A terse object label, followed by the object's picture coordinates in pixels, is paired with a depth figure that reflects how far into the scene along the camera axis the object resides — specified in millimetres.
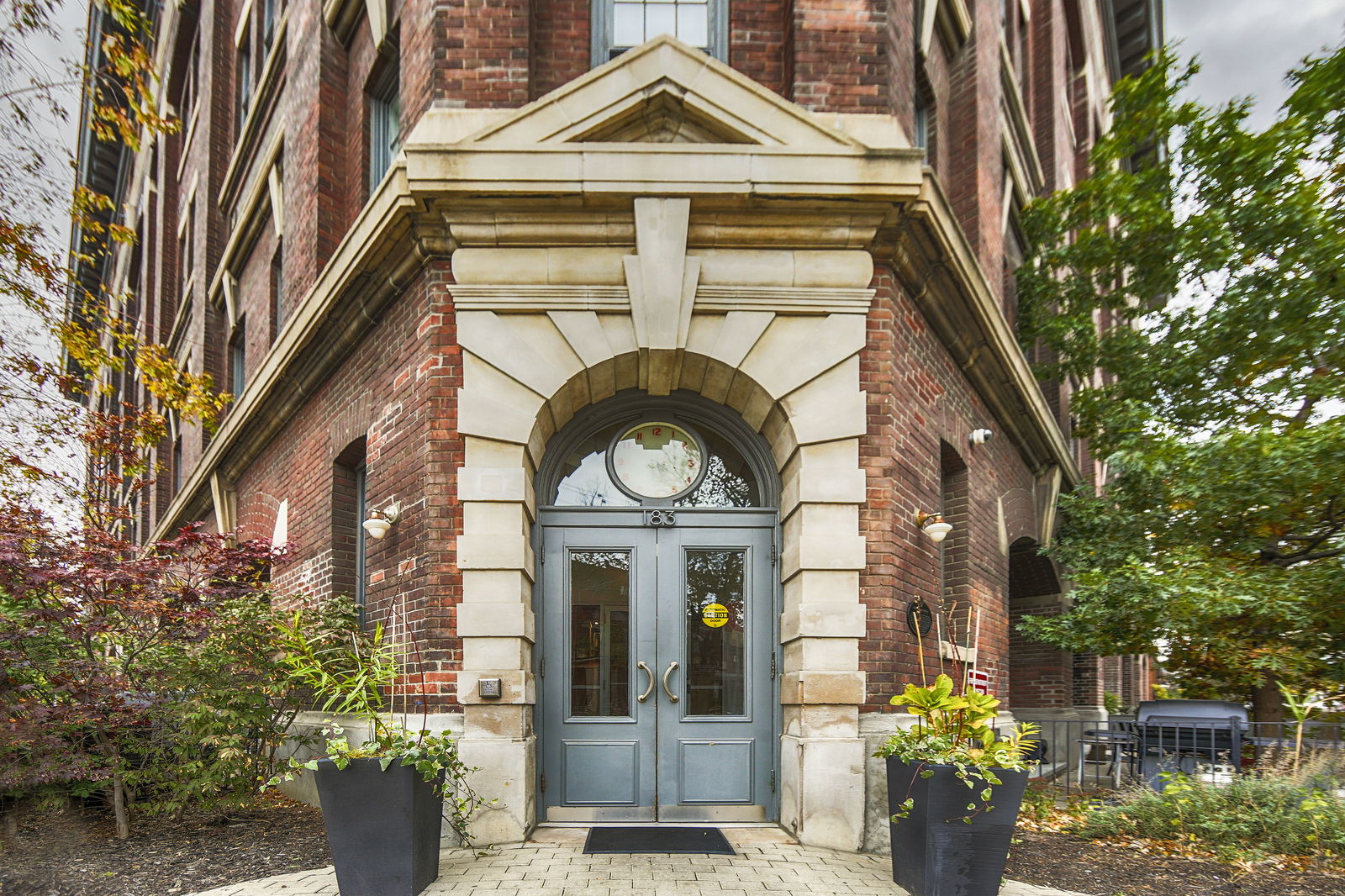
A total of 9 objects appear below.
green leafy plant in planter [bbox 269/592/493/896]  5203
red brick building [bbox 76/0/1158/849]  6637
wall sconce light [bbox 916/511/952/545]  7168
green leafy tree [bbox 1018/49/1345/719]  9773
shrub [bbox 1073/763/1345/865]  6672
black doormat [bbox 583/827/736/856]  6246
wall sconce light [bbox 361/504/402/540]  7031
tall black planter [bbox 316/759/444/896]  5199
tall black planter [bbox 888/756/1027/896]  5176
